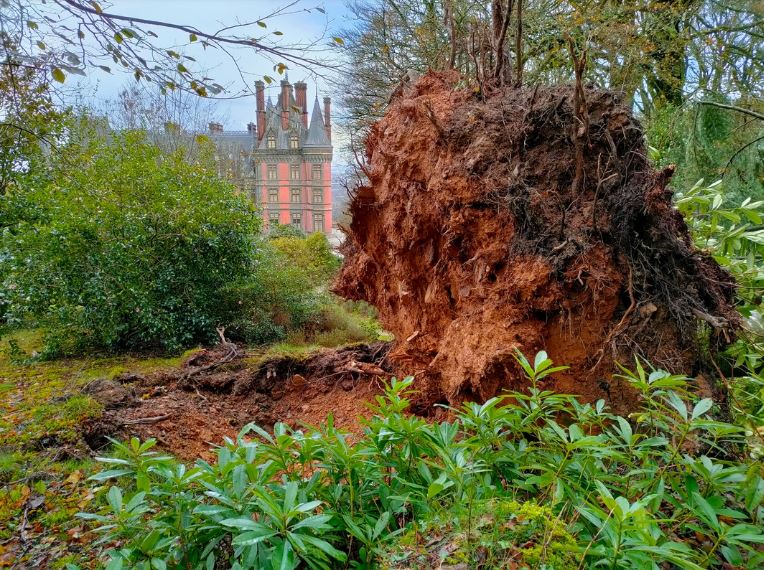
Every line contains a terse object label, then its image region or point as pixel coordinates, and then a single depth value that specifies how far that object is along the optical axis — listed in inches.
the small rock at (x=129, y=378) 213.9
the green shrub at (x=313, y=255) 448.5
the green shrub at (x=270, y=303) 332.2
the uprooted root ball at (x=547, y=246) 106.7
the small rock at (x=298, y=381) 205.2
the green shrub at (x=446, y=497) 52.3
